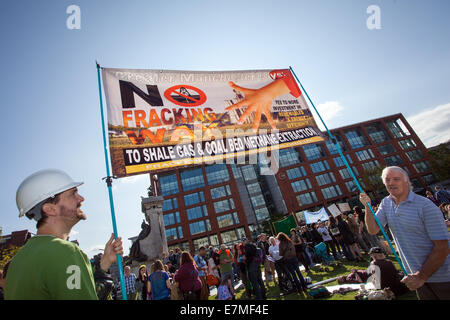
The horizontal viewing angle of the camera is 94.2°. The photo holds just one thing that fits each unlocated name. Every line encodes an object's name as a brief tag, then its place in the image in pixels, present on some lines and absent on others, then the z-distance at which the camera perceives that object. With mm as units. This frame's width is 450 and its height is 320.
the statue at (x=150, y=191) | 15347
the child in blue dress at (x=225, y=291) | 6039
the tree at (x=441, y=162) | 56250
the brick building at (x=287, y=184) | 54531
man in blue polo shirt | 2289
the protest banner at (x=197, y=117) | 3844
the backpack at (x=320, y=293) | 5711
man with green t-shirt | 1302
